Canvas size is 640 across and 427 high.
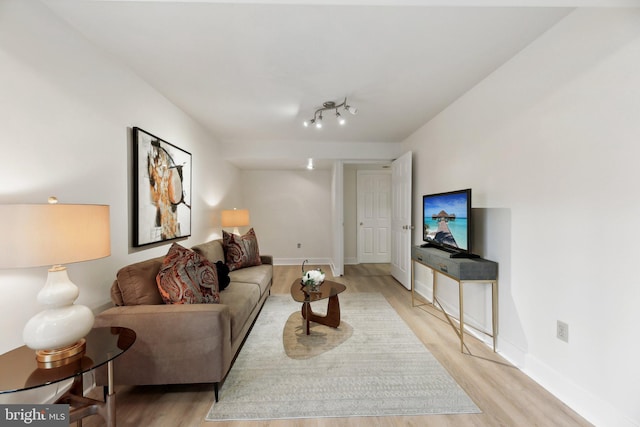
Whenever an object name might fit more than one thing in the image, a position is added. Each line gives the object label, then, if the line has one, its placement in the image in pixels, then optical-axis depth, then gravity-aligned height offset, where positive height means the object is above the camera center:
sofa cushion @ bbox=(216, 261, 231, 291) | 2.53 -0.65
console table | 2.20 -0.53
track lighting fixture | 2.76 +1.15
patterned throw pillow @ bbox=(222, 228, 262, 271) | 3.41 -0.55
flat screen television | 2.35 -0.10
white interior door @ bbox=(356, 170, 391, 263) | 5.90 -0.09
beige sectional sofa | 1.58 -0.78
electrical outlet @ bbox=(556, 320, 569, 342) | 1.68 -0.78
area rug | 1.62 -1.21
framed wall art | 2.22 +0.20
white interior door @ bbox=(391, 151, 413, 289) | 3.85 -0.14
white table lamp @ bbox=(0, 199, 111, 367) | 1.03 -0.18
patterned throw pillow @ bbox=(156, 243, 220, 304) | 1.78 -0.49
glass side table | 1.03 -0.67
